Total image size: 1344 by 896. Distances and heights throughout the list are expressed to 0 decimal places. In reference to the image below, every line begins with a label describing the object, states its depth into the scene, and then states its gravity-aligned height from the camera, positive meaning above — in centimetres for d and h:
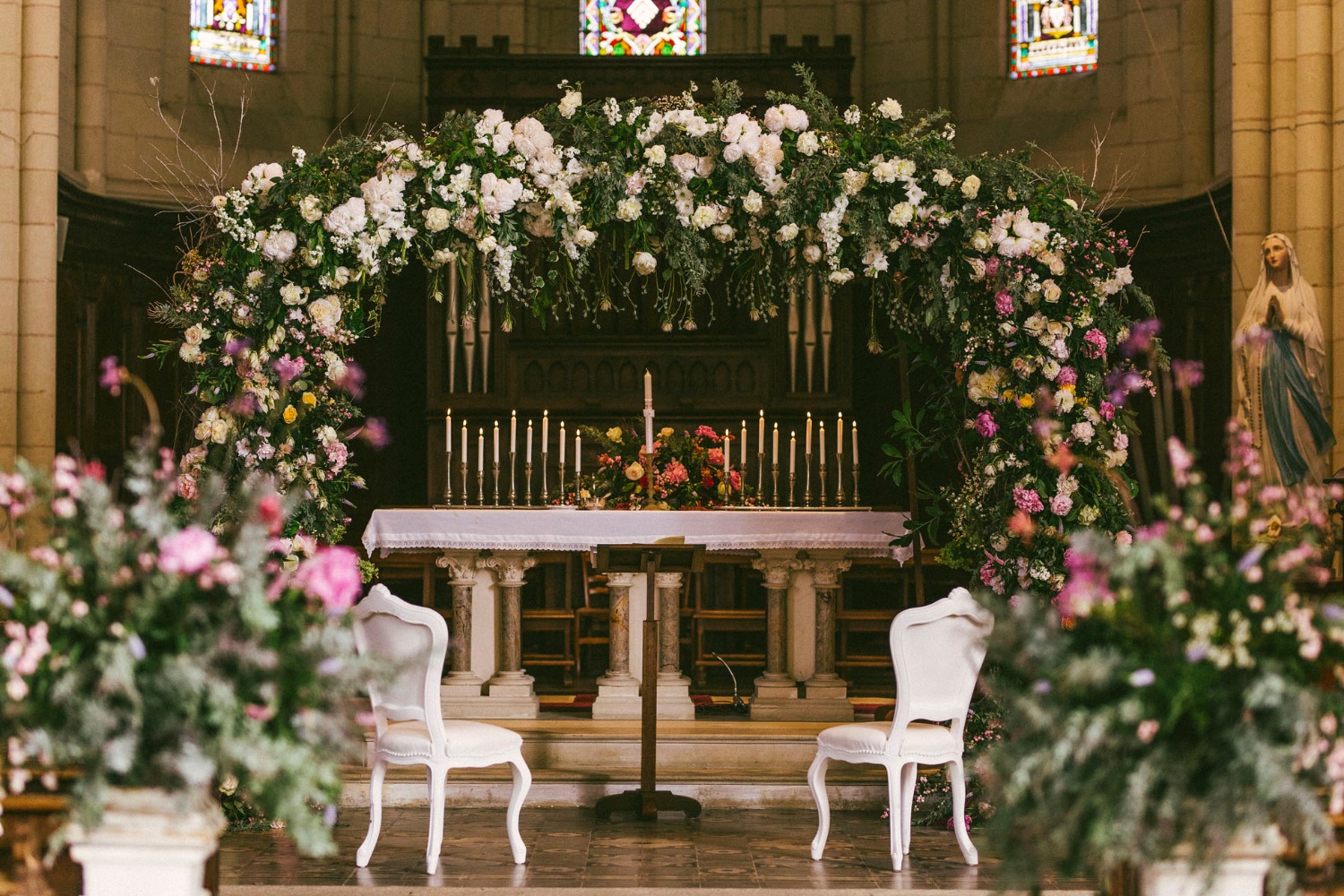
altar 772 -67
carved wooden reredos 1120 +84
